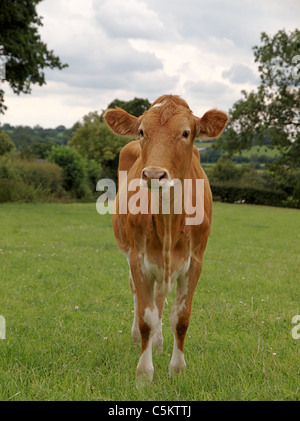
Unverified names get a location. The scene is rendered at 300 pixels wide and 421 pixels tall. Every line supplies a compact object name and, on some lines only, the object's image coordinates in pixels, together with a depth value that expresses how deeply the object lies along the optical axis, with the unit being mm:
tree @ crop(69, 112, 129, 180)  56375
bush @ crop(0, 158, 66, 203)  27453
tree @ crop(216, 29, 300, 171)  32844
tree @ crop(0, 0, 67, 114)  21628
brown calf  3680
